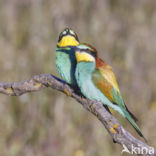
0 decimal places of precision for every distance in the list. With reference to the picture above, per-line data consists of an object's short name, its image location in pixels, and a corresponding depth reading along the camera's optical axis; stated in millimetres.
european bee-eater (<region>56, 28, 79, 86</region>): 5750
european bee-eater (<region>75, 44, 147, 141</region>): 5363
